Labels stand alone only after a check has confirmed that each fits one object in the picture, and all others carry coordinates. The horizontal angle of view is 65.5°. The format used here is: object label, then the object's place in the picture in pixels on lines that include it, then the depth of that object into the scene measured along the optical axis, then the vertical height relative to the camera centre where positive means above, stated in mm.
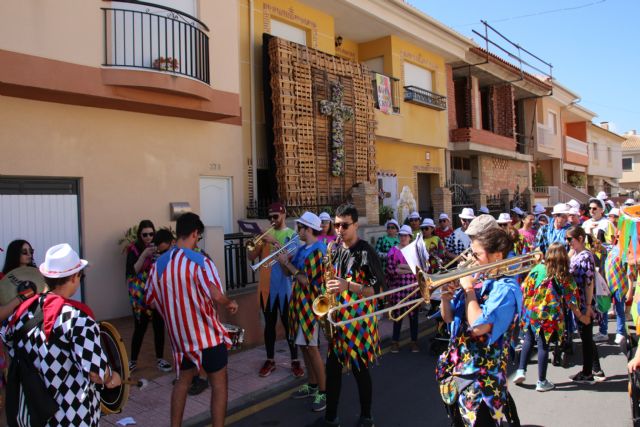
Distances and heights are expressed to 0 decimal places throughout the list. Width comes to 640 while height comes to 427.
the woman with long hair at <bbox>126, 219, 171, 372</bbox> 6055 -1126
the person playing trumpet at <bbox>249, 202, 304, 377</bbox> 5832 -884
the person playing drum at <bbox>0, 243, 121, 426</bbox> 2832 -774
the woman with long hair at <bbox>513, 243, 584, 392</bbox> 5391 -1089
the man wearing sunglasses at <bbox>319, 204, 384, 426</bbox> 4203 -950
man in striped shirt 3957 -835
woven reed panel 11633 +2270
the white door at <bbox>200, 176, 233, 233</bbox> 11008 +325
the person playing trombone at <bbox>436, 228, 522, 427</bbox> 2986 -805
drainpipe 11875 +2811
